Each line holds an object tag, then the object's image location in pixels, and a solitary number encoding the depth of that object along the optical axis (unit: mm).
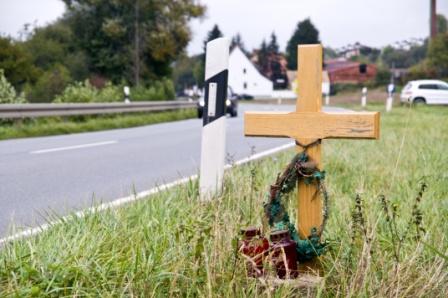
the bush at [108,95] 22959
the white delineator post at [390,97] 24375
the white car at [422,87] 20119
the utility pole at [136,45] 42281
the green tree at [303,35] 106250
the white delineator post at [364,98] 29781
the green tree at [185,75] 106000
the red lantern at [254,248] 2672
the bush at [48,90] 29812
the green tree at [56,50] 52547
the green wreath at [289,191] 2822
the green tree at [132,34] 42250
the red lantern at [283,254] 2680
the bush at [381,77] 38503
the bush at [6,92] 16844
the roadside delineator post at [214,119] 4137
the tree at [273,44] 126438
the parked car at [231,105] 24875
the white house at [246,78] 96000
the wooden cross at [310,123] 2793
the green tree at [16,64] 51594
